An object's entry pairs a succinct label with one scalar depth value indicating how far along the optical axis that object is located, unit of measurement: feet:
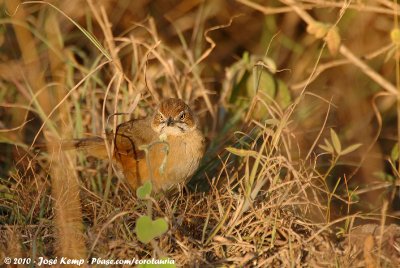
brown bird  29.91
